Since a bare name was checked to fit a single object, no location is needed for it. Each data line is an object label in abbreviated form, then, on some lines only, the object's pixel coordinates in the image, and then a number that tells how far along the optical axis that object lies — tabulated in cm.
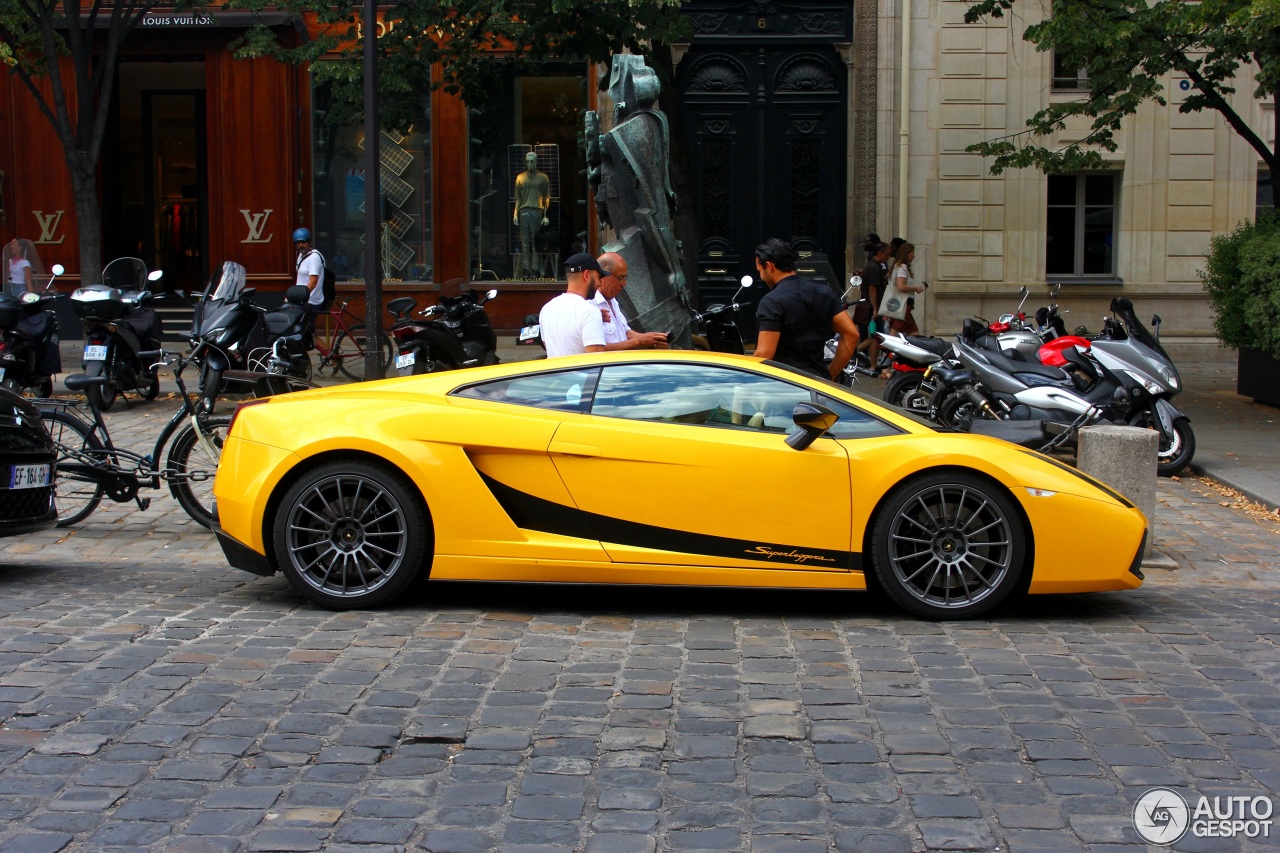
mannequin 2222
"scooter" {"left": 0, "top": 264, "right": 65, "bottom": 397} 1399
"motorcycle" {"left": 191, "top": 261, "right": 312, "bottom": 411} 1219
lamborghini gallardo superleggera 649
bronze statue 1252
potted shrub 1412
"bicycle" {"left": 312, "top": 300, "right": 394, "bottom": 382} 1756
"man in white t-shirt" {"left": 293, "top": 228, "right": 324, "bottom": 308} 1788
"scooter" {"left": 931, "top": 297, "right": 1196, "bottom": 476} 1143
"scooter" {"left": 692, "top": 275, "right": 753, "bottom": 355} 1411
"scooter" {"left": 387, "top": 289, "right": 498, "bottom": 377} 1359
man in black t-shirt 832
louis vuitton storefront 2178
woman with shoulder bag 1781
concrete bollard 820
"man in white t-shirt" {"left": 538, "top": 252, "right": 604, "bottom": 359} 902
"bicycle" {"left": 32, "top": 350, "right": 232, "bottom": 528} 850
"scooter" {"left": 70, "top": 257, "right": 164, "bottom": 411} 1377
